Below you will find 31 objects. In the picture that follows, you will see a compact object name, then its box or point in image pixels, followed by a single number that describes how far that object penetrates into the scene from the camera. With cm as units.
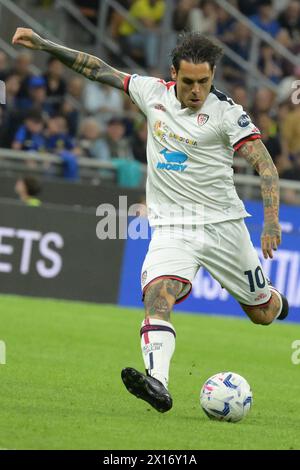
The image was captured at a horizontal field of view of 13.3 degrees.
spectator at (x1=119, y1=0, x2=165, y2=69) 2180
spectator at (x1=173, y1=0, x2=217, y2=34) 2191
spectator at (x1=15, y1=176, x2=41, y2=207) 1736
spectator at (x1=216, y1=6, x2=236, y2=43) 2250
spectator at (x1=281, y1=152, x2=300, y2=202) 1930
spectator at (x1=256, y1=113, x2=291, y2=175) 2036
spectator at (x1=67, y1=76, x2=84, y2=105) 2089
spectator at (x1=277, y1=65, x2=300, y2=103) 2184
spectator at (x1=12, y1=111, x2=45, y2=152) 1858
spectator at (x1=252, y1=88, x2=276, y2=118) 2095
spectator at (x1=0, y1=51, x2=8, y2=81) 1918
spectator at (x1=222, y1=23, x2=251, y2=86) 2239
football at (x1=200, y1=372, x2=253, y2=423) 832
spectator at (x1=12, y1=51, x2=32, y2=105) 1931
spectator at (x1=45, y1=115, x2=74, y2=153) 1916
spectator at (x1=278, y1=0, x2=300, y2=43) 2316
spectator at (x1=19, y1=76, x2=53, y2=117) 1904
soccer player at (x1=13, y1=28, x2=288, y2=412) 839
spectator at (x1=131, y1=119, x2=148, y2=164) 2020
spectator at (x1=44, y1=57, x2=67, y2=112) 2000
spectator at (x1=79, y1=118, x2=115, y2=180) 1977
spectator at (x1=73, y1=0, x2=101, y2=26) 2236
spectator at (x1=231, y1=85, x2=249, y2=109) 2081
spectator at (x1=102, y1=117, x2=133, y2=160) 1977
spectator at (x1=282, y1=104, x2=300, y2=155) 2088
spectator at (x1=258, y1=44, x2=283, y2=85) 2270
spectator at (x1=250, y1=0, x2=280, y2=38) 2312
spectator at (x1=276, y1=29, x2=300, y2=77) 2291
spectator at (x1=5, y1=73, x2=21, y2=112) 1908
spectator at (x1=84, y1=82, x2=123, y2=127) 2083
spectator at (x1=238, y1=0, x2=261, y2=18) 2306
